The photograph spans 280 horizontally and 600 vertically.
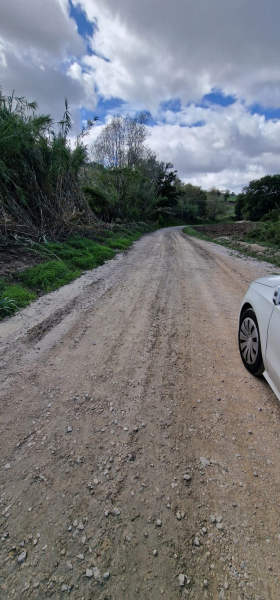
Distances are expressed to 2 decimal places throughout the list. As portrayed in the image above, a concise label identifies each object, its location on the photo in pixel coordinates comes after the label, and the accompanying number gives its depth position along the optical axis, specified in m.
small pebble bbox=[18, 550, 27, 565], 1.34
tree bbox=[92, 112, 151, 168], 28.00
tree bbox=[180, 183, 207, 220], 49.31
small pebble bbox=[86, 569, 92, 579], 1.30
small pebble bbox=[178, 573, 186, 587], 1.28
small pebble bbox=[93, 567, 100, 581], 1.29
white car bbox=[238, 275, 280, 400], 2.25
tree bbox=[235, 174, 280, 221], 47.86
